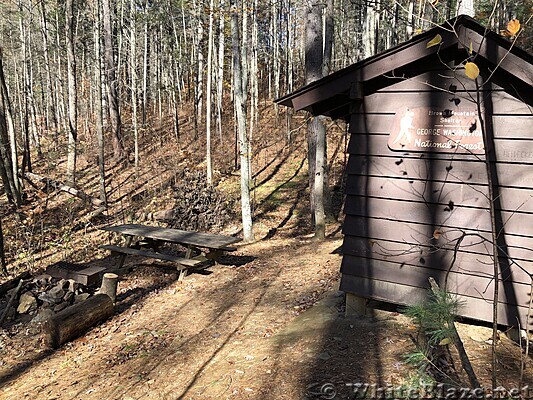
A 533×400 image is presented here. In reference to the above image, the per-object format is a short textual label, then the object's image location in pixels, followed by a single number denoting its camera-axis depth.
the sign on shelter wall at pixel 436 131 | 4.30
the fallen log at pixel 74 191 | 15.11
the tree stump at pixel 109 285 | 7.05
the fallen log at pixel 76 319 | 5.91
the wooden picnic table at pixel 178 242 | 8.21
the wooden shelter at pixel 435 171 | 4.12
